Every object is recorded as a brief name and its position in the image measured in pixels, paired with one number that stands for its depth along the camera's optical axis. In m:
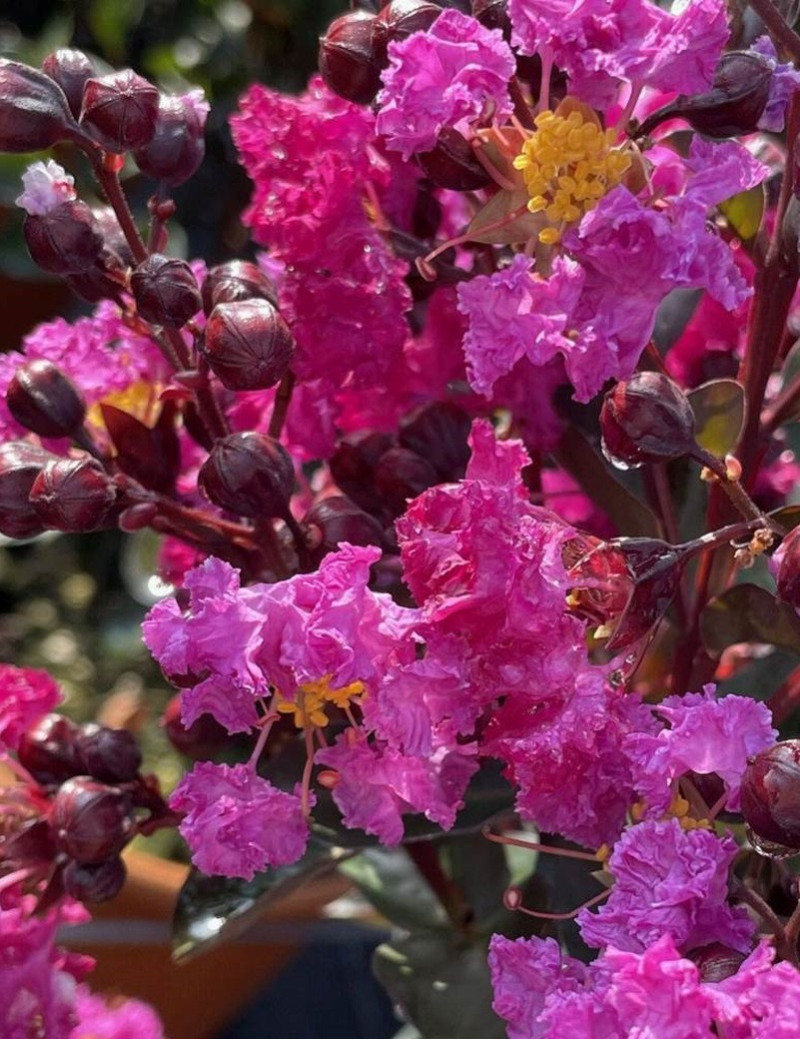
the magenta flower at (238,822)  0.22
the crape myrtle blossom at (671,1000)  0.19
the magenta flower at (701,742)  0.21
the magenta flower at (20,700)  0.26
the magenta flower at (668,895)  0.20
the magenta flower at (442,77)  0.22
